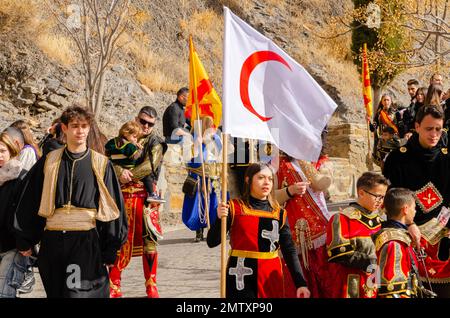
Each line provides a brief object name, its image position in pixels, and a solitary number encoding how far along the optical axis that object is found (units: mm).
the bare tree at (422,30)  11714
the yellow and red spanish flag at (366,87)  15062
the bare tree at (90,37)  15625
